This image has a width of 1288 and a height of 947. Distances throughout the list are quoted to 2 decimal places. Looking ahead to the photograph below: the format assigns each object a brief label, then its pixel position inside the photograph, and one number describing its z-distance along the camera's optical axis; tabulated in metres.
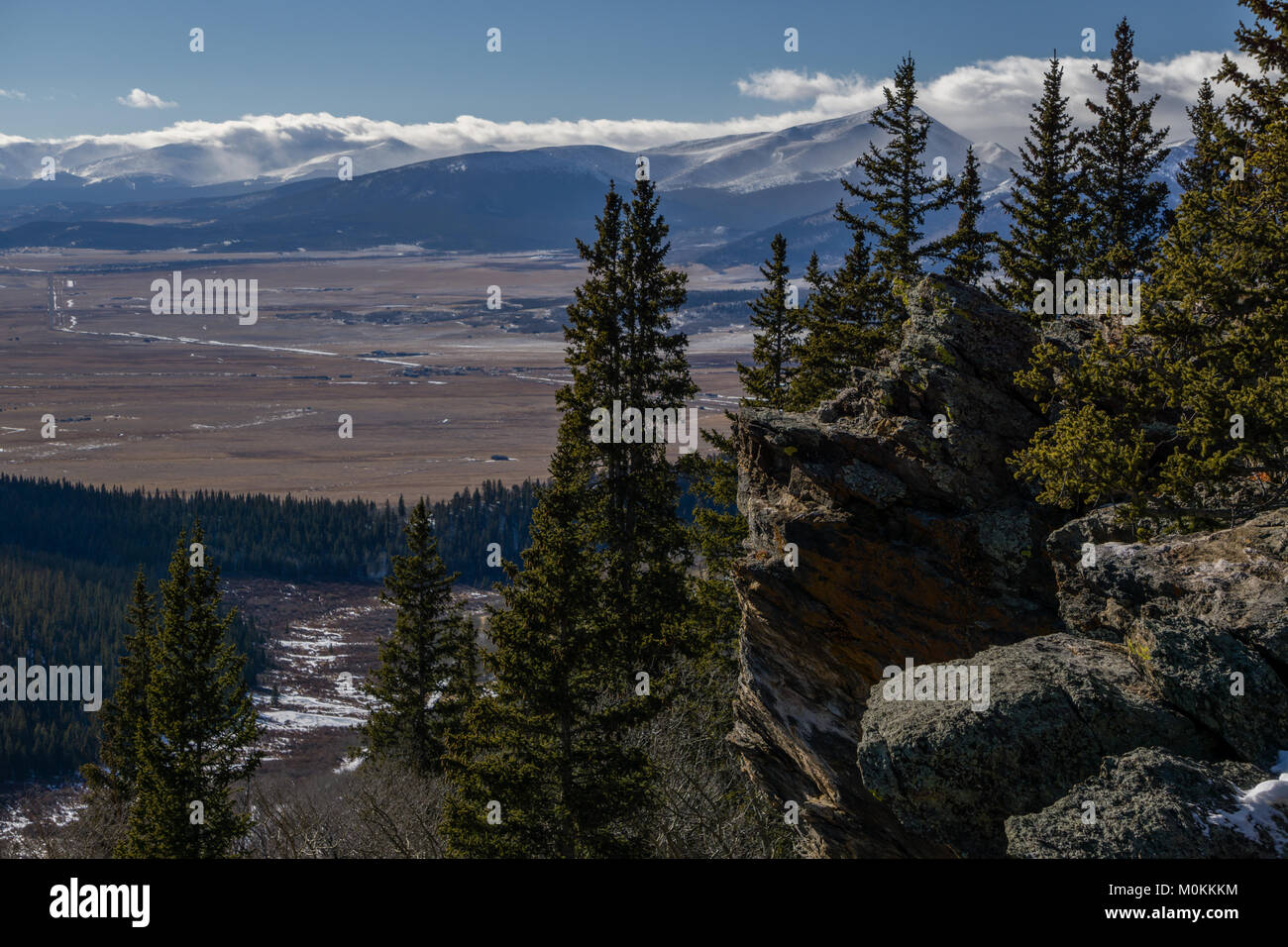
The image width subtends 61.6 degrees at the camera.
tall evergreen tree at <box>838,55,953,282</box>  33.72
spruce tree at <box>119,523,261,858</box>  27.11
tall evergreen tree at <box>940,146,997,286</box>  33.78
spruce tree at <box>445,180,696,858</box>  21.06
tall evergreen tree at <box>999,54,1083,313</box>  32.59
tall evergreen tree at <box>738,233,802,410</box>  35.81
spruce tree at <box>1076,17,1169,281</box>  35.81
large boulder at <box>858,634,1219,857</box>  10.73
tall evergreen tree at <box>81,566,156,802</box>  37.22
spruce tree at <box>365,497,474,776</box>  37.78
